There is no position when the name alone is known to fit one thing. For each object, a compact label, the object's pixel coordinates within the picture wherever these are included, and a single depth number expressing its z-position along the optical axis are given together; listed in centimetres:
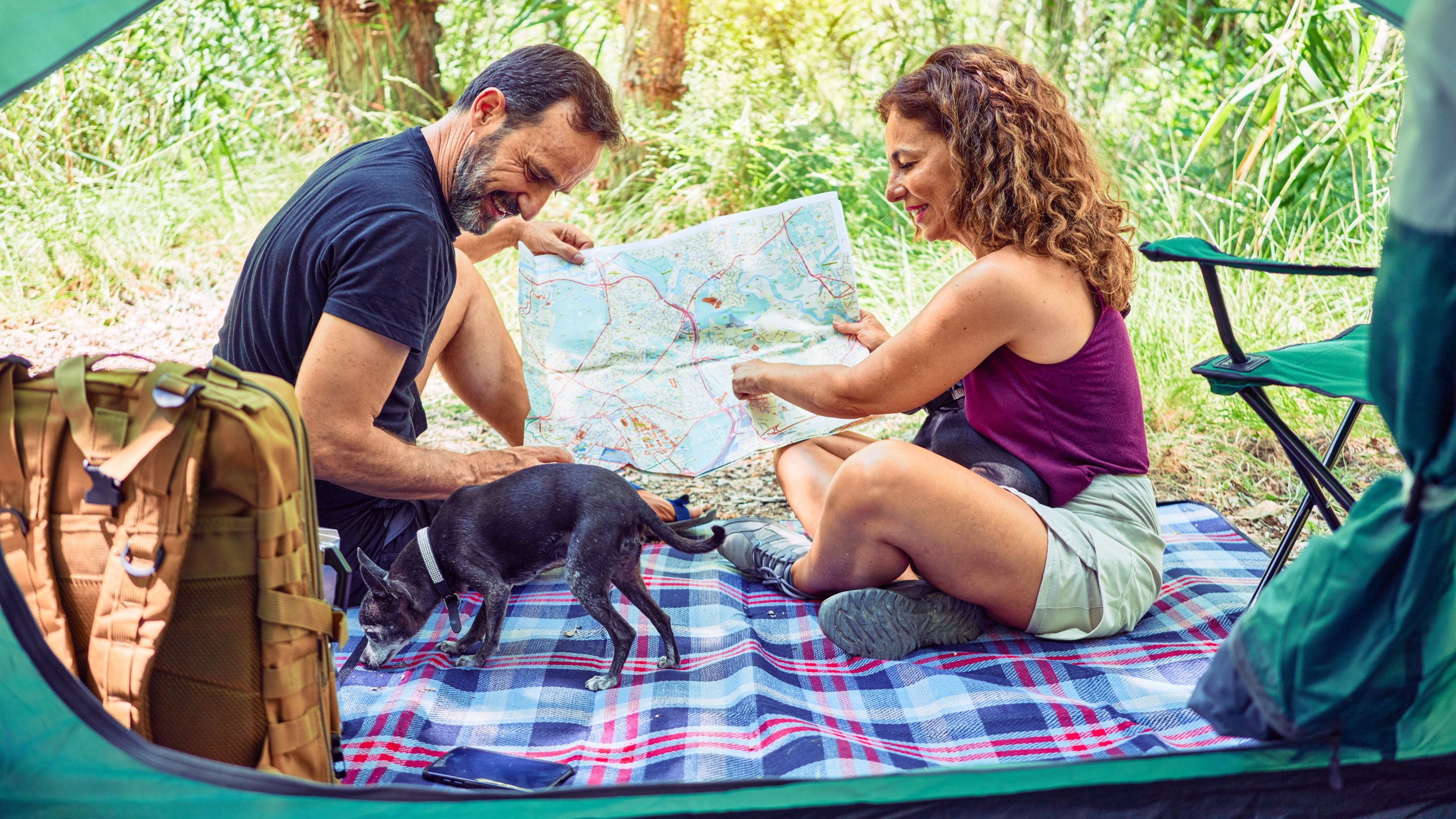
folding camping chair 223
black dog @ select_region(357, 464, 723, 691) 231
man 233
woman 237
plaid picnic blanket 200
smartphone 187
